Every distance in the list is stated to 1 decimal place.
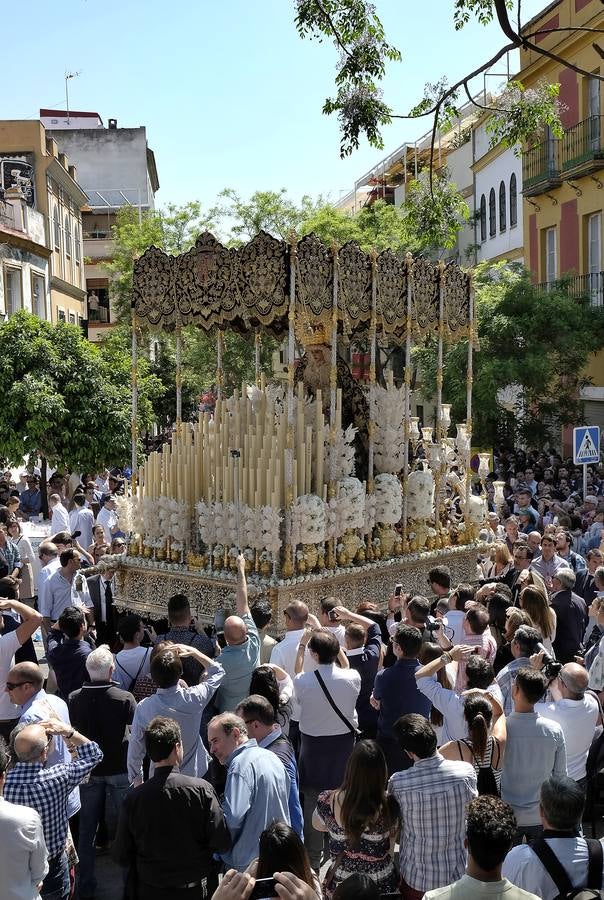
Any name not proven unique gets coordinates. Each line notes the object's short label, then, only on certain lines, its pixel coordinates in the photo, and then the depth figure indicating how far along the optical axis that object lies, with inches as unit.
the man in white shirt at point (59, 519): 476.7
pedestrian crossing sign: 488.4
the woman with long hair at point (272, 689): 191.3
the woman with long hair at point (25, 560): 398.0
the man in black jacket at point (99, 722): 209.9
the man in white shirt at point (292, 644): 241.6
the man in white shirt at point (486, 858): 126.6
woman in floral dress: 149.5
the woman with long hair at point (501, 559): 367.6
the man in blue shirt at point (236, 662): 221.6
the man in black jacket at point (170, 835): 151.8
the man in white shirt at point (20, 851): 143.3
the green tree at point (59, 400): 617.6
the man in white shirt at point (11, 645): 232.4
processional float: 347.3
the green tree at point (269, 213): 1114.1
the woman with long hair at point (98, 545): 418.9
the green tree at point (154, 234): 1211.9
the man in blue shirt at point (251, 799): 157.8
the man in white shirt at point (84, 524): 482.6
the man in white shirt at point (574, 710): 203.8
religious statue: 404.8
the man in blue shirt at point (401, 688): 213.3
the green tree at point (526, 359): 761.0
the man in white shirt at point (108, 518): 474.9
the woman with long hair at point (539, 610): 261.4
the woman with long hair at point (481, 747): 175.3
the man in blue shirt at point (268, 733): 169.8
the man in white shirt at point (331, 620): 257.0
